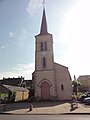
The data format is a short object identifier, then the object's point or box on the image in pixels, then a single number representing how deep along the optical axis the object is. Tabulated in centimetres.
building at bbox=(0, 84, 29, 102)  1642
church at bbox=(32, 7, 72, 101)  1583
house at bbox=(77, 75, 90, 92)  4530
